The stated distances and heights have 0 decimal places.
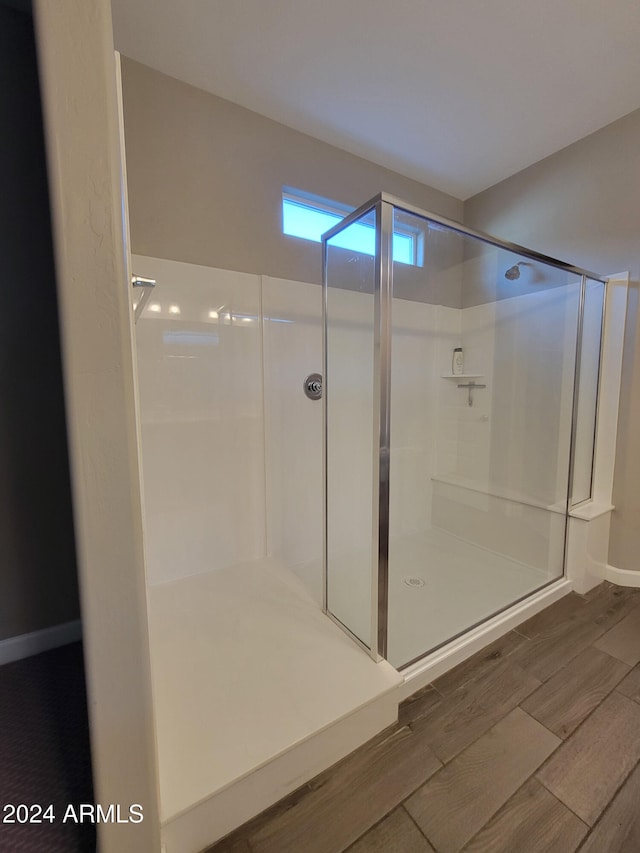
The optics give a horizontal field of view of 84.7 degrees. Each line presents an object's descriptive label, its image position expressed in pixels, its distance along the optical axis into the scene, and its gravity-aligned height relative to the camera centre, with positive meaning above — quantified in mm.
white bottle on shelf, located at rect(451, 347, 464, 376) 2709 +222
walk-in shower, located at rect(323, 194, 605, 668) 1406 -195
